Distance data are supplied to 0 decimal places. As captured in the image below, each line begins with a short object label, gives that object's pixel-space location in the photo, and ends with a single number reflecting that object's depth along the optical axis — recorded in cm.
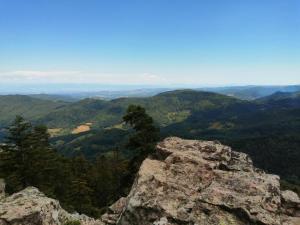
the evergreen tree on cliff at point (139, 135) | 3789
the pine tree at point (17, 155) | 3663
